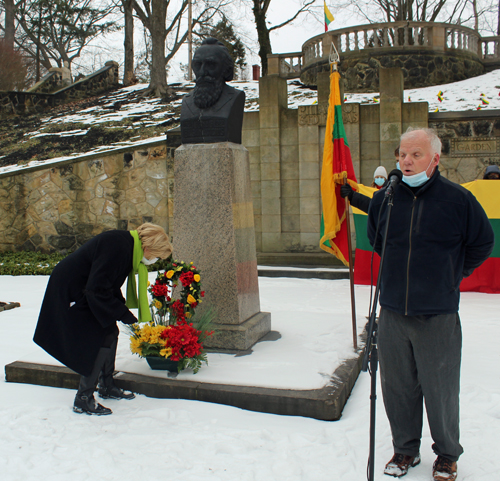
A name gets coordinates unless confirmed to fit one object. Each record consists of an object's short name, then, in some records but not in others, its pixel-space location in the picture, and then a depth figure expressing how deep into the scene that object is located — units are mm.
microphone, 2596
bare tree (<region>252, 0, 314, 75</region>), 22703
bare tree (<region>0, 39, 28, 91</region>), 23953
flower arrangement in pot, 3936
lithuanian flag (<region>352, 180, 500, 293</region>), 7438
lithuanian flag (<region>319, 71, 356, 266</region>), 4742
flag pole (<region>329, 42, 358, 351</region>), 4590
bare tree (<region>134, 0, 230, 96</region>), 18641
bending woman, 3555
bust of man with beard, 4652
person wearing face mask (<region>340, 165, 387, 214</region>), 3955
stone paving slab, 3537
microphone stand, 2451
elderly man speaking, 2652
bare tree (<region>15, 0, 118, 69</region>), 26912
